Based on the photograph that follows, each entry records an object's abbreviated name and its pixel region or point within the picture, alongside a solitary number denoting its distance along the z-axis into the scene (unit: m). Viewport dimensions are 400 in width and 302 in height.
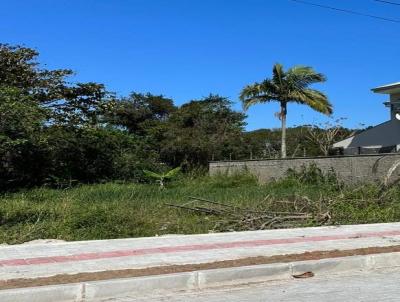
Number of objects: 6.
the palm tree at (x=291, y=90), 34.62
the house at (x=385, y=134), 29.44
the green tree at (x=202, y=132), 35.50
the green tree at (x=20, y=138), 15.92
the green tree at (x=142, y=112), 44.75
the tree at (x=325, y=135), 46.99
